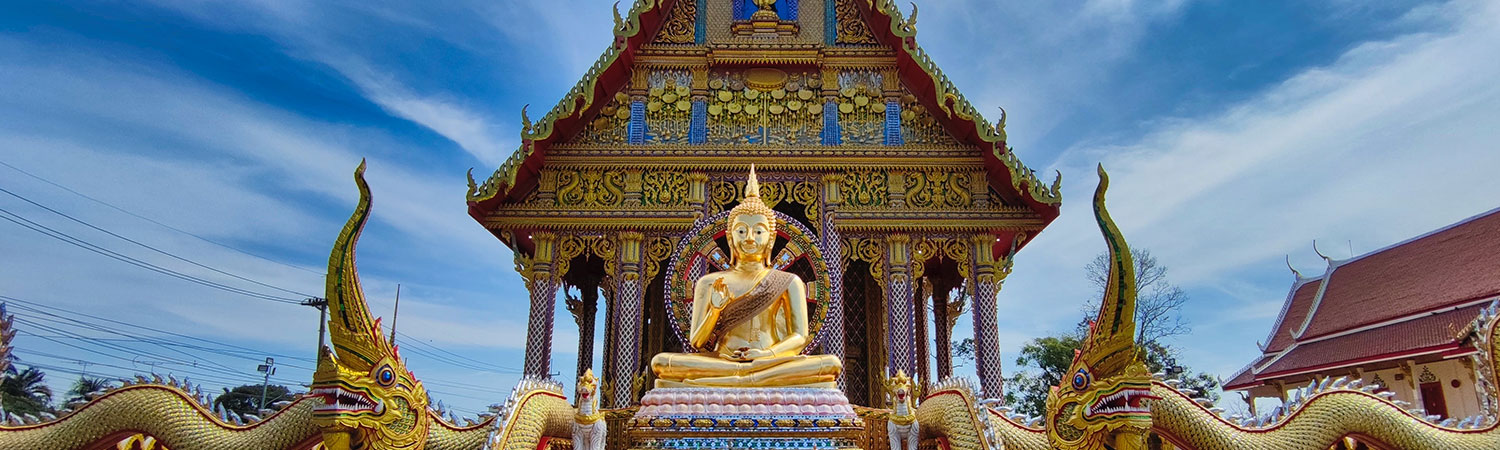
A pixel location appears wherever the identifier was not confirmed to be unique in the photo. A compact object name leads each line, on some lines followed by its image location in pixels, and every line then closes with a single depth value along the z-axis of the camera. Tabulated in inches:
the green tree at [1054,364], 571.5
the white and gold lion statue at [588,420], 169.3
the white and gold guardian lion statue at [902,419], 177.3
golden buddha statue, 186.4
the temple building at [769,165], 303.3
